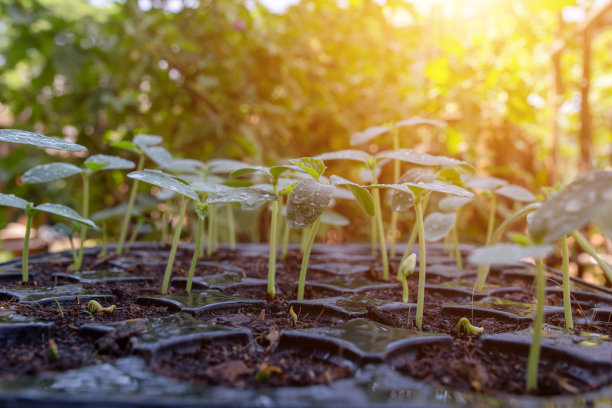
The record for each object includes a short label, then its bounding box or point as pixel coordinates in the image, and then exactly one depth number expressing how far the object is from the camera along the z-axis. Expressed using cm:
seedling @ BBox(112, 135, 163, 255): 41
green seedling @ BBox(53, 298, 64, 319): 27
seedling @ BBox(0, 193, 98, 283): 29
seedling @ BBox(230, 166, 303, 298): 30
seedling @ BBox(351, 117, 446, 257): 37
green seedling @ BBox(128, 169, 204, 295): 26
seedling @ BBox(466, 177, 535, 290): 37
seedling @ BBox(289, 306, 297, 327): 27
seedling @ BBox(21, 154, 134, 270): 36
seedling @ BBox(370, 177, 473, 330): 24
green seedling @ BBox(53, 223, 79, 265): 40
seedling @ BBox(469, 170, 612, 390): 18
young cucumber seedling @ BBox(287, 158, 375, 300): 25
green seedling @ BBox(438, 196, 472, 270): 36
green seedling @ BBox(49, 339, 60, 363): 22
